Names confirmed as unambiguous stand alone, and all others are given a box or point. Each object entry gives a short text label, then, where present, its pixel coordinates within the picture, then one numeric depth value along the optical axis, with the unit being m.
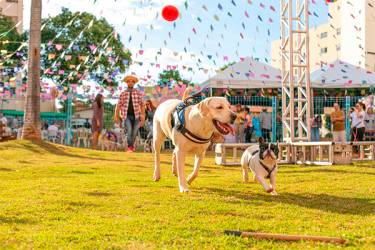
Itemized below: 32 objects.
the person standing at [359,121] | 11.97
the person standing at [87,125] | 19.68
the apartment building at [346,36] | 37.81
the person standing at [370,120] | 13.65
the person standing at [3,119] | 16.92
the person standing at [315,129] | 13.39
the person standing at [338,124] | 11.82
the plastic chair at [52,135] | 17.08
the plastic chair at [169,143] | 16.04
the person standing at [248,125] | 14.12
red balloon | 10.28
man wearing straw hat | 9.04
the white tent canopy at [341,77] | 15.49
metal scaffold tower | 8.89
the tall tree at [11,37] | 29.85
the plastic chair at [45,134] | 17.56
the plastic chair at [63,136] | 17.35
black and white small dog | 4.41
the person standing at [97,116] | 11.85
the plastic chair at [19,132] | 17.12
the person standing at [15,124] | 18.84
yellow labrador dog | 4.13
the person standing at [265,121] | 14.59
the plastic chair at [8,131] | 16.98
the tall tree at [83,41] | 32.56
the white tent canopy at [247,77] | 15.61
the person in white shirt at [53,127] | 17.04
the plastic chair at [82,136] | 17.49
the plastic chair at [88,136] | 18.03
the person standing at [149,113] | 12.77
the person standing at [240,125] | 14.69
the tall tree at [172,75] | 54.88
